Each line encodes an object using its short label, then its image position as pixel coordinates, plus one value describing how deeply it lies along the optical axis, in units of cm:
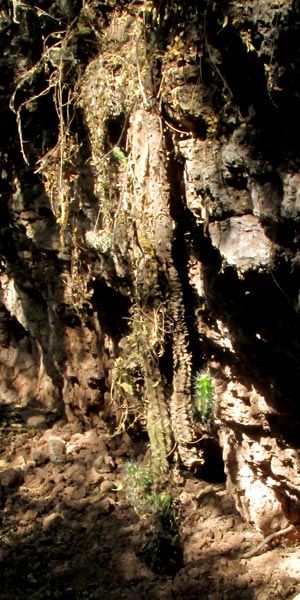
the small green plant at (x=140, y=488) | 326
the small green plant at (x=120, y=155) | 304
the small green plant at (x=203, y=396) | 328
